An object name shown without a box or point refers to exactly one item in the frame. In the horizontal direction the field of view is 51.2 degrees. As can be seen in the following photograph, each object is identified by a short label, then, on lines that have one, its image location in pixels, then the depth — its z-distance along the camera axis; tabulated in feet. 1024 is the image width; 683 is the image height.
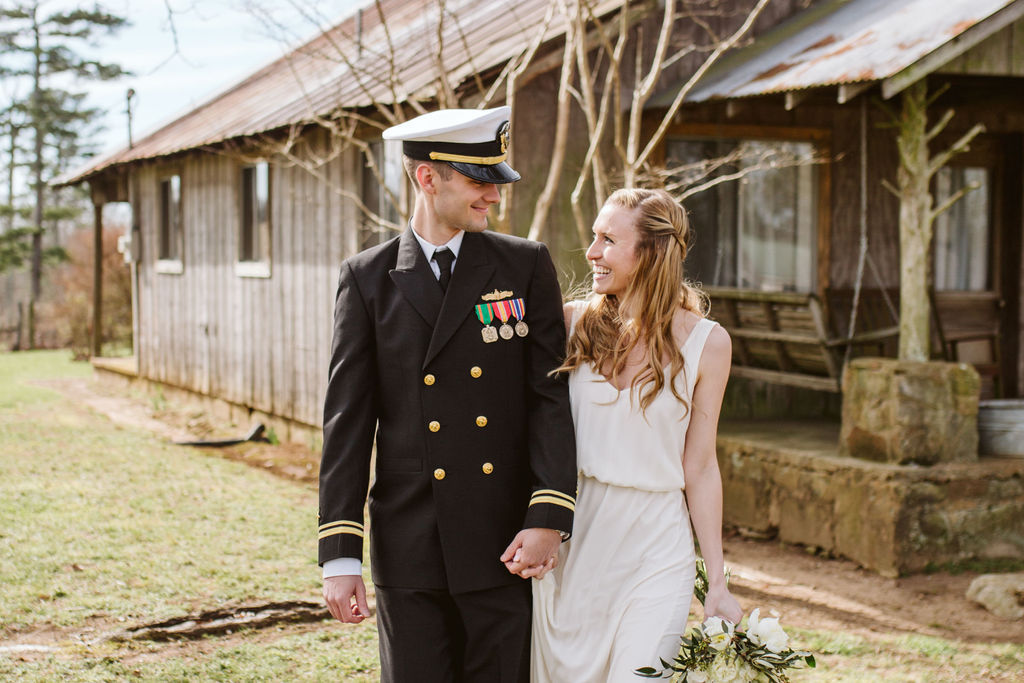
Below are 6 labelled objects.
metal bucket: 22.80
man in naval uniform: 9.05
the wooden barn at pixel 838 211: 25.72
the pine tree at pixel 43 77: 103.76
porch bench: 25.79
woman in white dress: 9.51
